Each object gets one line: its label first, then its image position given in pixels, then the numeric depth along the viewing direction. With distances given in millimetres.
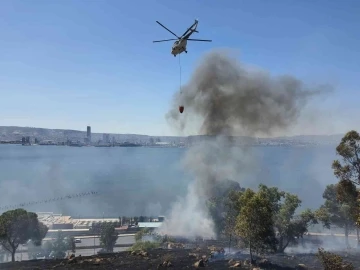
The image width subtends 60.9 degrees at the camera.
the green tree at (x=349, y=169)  20578
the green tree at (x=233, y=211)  31977
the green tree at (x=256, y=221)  26203
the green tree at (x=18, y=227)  34188
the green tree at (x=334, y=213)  38809
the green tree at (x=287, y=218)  35938
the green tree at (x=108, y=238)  43625
